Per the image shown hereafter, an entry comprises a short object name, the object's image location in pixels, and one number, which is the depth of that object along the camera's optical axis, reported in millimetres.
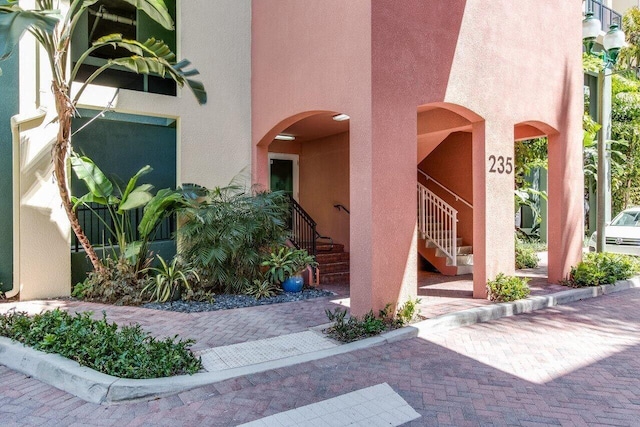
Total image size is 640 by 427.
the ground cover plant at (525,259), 11352
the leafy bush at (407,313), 5902
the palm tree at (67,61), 6199
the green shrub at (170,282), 7223
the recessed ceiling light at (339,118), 9378
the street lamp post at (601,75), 9109
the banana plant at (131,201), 6980
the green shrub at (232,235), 7422
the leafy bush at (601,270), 8672
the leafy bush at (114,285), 7125
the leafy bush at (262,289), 7641
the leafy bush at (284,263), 7992
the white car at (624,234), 12250
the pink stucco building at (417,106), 5965
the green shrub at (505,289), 7242
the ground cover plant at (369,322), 5391
